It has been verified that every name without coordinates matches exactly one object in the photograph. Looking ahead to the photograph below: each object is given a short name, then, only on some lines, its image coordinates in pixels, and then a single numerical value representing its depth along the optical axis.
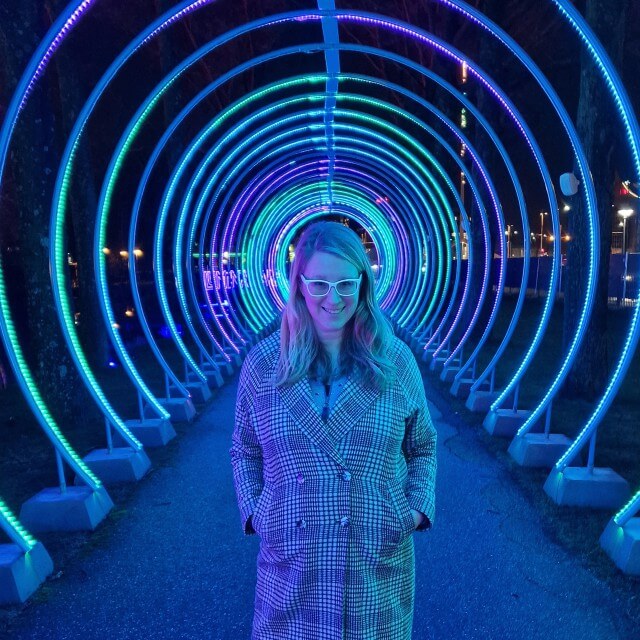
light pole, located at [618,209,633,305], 21.12
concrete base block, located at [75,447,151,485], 5.52
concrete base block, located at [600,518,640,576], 3.81
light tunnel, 4.78
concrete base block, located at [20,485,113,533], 4.55
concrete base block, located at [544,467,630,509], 4.77
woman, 1.89
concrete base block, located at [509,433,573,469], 5.69
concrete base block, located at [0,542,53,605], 3.60
